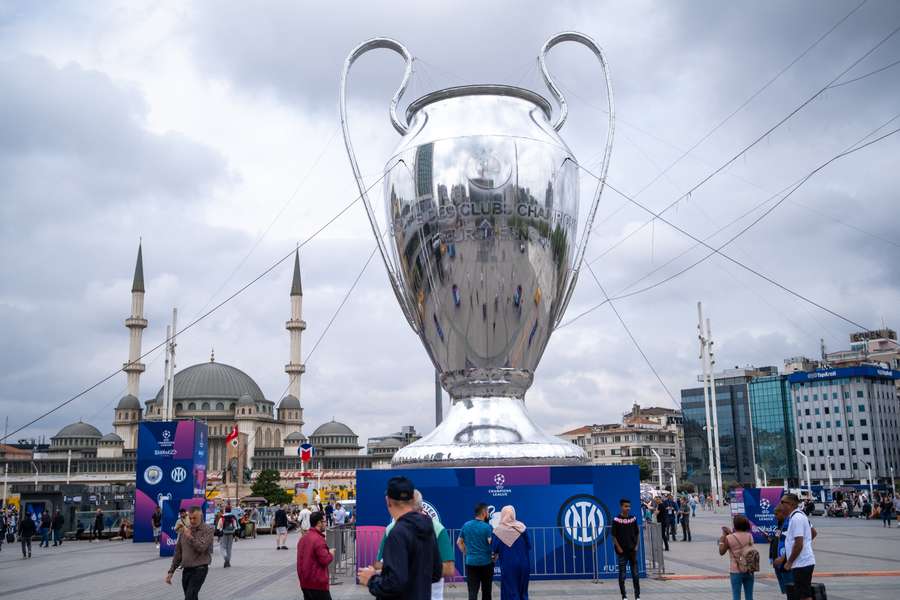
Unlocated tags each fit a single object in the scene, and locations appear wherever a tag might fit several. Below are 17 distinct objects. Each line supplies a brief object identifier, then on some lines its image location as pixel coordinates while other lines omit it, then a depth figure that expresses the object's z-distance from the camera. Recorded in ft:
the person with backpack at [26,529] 58.39
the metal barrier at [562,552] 34.46
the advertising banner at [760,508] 56.29
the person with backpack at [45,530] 74.64
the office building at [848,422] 286.87
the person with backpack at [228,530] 46.80
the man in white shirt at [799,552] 20.75
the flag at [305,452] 74.69
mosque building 294.25
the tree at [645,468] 255.41
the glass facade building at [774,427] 313.94
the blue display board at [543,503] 32.89
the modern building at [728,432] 324.60
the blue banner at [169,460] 69.41
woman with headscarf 22.24
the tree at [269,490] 229.45
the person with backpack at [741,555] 23.30
